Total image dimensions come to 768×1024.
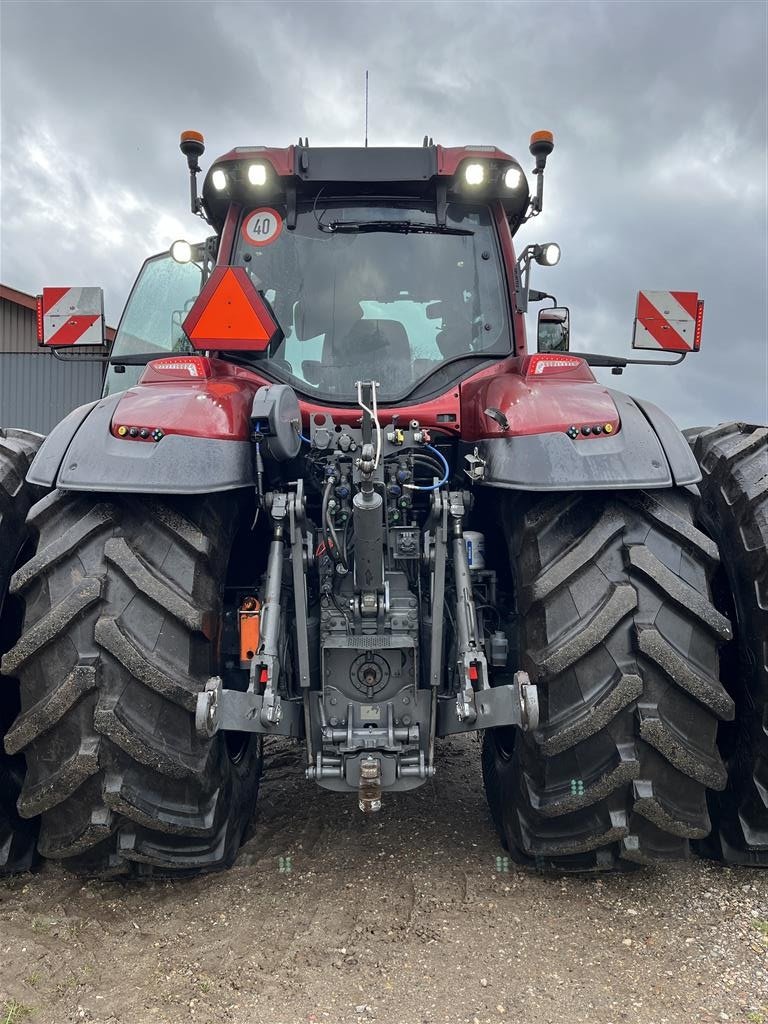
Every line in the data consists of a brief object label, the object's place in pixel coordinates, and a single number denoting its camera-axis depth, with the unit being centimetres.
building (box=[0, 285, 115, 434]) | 1498
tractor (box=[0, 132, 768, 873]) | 220
